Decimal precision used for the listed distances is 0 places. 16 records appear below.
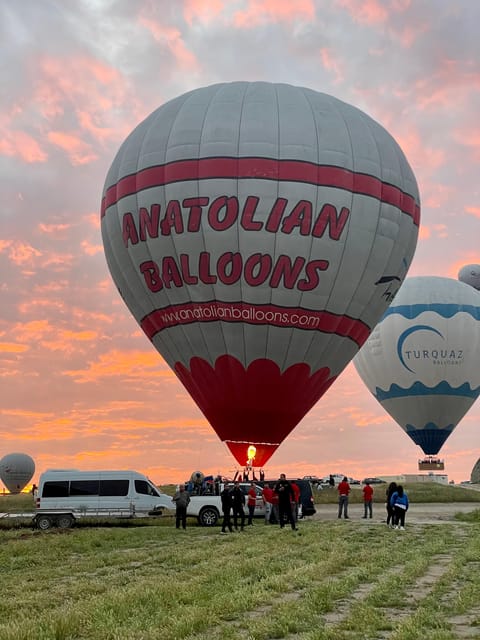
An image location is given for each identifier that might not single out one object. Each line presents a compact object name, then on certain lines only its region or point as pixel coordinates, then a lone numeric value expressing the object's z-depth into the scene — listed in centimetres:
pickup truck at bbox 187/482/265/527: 2992
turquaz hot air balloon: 6394
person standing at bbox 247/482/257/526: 2786
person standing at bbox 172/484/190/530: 2684
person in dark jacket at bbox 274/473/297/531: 2523
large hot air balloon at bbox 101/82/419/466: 3152
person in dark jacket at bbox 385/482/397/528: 2608
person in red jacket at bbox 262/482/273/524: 2914
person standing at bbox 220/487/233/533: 2525
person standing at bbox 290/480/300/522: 2540
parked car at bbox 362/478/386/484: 8720
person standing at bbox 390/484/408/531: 2547
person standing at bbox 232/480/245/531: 2571
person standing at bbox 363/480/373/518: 3200
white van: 3127
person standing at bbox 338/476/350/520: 3156
